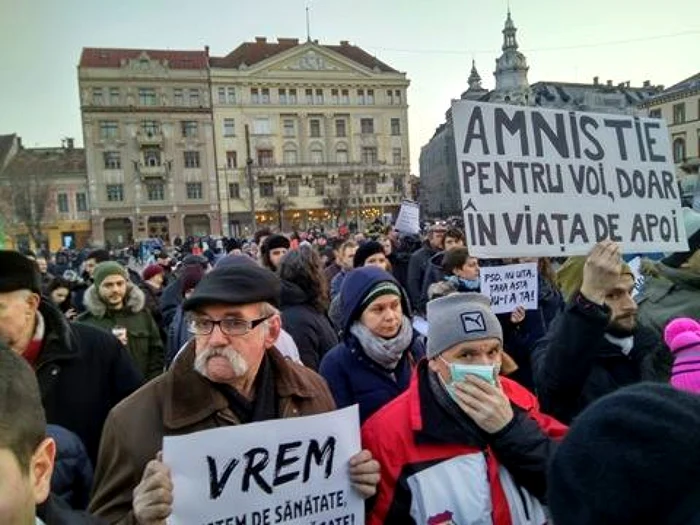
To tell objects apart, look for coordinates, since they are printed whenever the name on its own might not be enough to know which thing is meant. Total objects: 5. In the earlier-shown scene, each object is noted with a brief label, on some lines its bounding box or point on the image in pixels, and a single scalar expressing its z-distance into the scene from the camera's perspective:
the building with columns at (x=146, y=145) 58.47
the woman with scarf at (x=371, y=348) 3.00
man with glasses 1.94
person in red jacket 2.03
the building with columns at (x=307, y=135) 62.84
